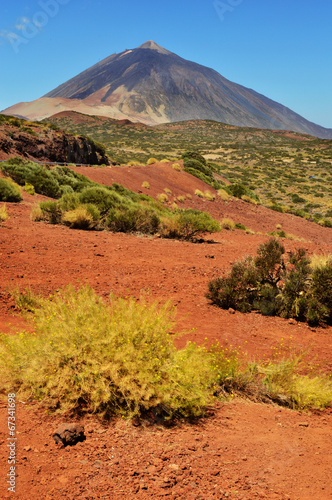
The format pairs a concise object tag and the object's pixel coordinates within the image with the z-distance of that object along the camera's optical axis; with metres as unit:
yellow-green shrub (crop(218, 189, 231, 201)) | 26.55
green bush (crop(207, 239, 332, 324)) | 6.66
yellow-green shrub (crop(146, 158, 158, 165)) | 31.45
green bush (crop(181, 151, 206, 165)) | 34.08
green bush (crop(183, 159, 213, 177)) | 31.19
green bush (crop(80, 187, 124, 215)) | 12.42
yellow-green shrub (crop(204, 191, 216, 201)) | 25.53
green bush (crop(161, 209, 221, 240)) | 12.02
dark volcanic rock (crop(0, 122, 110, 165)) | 21.48
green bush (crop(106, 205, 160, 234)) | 11.52
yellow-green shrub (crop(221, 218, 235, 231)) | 17.95
